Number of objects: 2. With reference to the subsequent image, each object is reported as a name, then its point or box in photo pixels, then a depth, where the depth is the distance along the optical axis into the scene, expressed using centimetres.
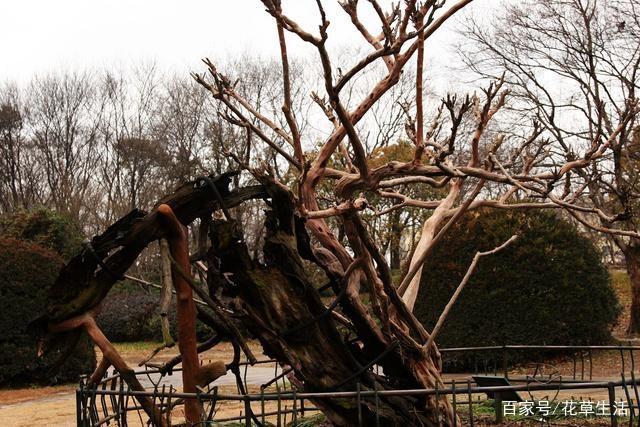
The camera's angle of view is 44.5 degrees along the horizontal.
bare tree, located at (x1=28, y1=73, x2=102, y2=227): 4134
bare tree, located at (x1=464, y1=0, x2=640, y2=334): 2084
